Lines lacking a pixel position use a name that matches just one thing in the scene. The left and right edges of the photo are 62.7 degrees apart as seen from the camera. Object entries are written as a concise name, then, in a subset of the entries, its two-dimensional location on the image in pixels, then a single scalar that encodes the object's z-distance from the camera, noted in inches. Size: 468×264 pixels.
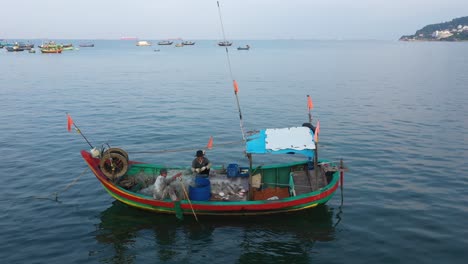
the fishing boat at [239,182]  593.9
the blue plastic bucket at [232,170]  671.8
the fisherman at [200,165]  635.5
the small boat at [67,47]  5782.5
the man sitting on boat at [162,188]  606.2
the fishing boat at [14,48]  5059.1
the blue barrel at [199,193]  598.9
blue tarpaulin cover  594.2
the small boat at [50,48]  4678.9
